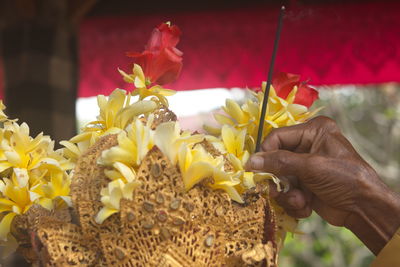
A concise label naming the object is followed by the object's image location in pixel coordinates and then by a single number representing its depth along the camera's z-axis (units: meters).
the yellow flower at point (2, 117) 0.68
